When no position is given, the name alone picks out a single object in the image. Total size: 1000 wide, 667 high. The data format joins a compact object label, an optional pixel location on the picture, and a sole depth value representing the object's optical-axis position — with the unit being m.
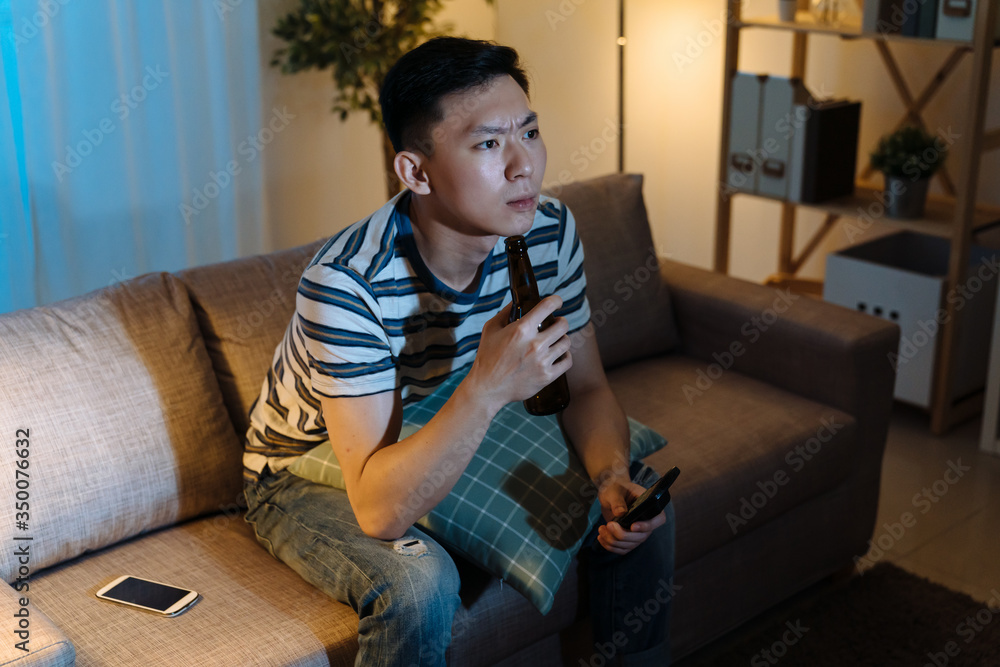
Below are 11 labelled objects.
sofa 1.44
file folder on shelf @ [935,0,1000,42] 2.46
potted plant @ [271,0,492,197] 2.91
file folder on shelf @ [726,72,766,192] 2.99
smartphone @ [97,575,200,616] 1.43
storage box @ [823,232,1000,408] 2.68
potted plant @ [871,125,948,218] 2.72
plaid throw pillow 1.43
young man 1.31
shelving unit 2.49
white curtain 2.53
